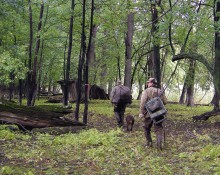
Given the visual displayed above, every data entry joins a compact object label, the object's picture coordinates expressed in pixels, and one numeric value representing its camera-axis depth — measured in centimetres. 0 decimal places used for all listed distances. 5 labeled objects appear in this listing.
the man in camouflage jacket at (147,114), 910
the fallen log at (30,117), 1059
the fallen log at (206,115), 1557
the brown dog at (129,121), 1227
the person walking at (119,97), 1330
